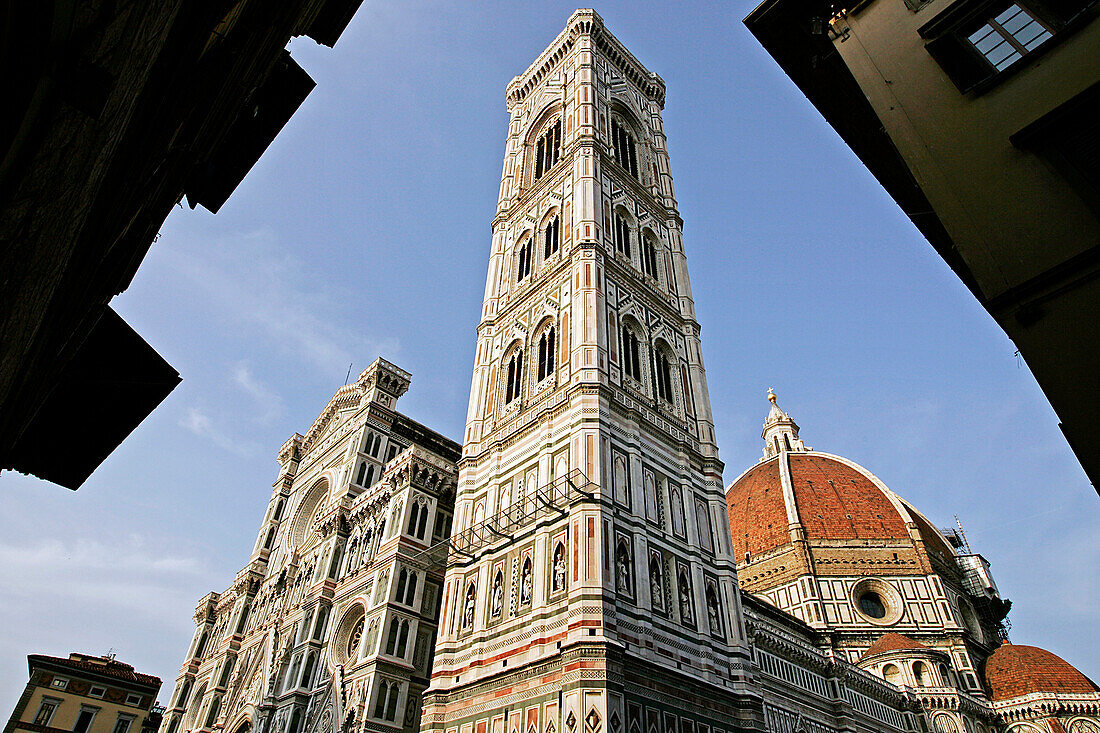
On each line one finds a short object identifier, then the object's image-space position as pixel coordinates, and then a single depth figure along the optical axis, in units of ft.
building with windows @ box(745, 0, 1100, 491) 23.68
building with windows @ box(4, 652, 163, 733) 124.16
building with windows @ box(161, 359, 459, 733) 81.82
